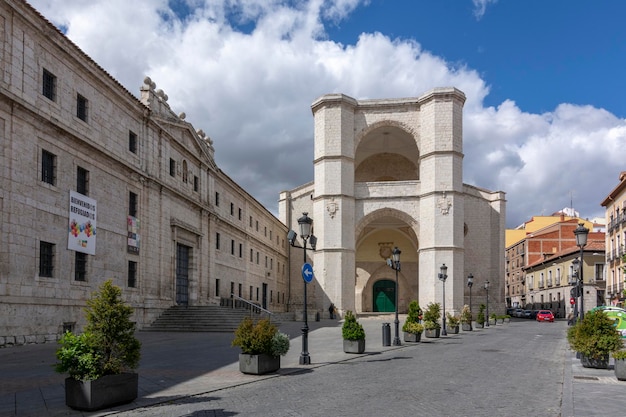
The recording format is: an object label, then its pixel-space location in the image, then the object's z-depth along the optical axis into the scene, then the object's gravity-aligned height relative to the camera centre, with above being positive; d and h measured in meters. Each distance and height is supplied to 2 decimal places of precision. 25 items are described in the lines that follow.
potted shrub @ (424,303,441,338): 26.36 -2.80
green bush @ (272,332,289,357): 12.83 -1.88
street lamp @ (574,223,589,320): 17.52 +0.80
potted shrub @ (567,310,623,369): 13.94 -1.90
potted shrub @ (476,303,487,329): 39.16 -4.06
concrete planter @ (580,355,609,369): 14.25 -2.52
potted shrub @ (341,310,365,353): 18.00 -2.39
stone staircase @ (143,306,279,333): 28.06 -3.01
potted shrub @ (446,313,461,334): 31.75 -3.53
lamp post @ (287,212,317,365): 14.84 -0.34
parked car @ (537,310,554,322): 55.47 -5.28
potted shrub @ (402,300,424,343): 23.23 -2.64
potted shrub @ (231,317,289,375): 12.47 -1.86
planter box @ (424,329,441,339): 26.39 -3.30
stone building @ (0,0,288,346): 18.05 +2.82
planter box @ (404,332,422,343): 23.25 -3.07
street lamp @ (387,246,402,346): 21.45 -0.17
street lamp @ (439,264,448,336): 29.08 -0.87
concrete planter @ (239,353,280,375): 12.42 -2.25
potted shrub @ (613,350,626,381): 12.09 -2.19
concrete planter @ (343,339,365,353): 17.98 -2.66
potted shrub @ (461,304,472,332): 35.38 -3.67
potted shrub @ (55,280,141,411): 8.33 -1.43
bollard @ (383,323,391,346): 21.08 -2.79
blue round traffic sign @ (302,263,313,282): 15.29 -0.31
